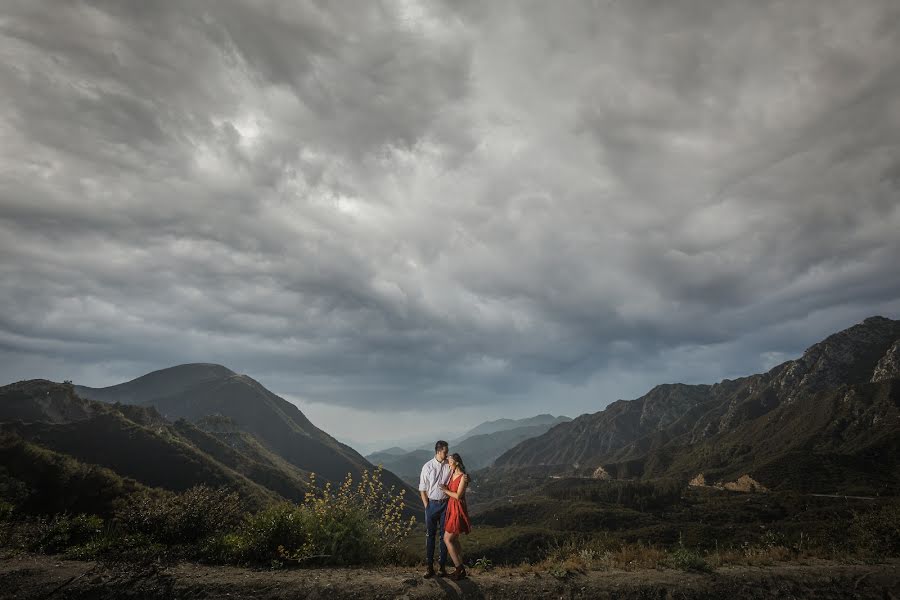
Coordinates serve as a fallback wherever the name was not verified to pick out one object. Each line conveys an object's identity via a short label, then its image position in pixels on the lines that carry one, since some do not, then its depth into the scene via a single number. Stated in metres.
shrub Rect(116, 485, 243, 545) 10.38
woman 8.26
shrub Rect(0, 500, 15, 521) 11.40
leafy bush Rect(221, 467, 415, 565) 9.48
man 8.85
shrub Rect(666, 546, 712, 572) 8.29
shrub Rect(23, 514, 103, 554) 9.50
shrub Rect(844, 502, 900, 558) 9.50
